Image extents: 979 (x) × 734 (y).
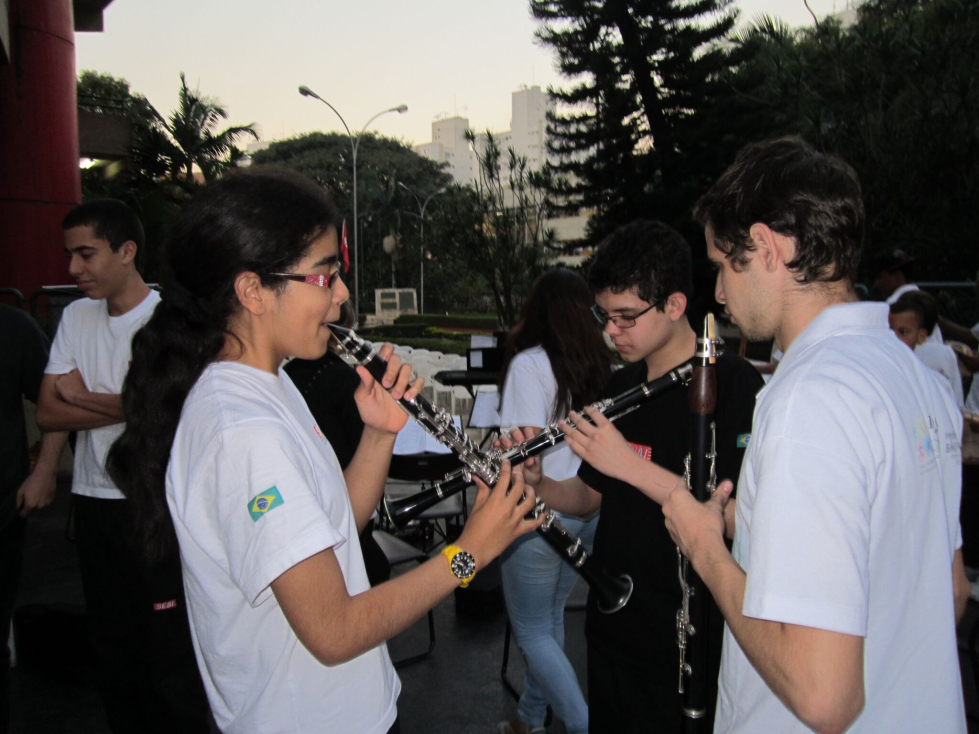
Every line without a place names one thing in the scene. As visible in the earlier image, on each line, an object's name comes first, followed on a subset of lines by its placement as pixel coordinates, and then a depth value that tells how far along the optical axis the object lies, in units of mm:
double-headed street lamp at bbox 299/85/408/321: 21766
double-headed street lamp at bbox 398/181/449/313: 42162
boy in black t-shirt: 1896
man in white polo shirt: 1032
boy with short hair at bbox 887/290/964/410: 4516
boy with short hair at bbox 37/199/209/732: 2566
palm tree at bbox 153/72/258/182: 22842
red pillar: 8469
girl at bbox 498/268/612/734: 2746
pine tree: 20094
